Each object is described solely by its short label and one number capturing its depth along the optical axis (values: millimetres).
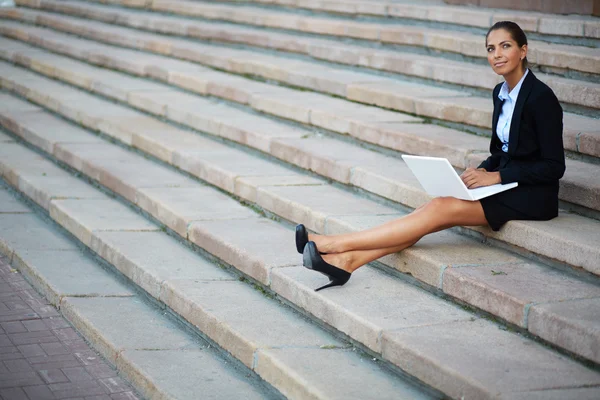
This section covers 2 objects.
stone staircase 3857
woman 4305
